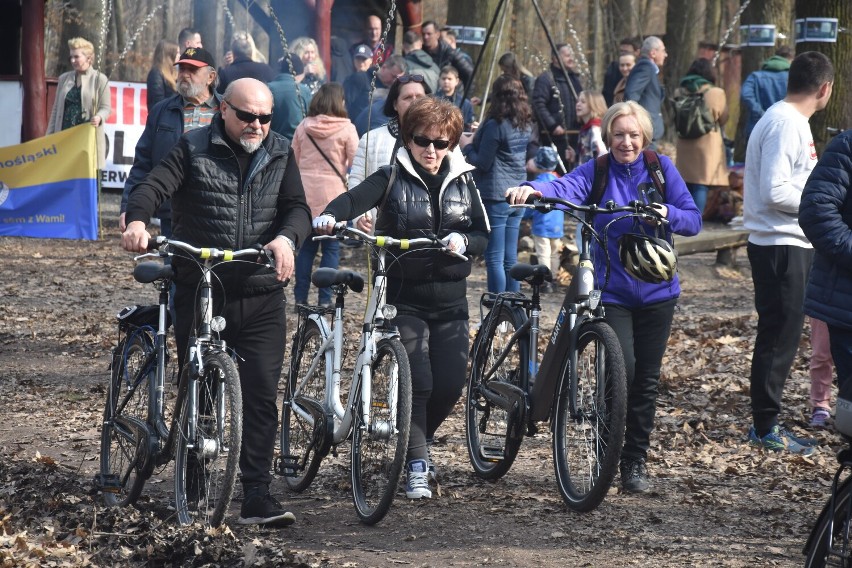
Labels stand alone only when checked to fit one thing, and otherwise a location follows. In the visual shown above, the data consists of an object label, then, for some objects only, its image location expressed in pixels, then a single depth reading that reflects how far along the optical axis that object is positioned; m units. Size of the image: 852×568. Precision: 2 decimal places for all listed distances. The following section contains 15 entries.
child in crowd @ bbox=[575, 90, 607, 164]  28.41
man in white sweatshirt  15.24
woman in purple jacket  13.52
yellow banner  31.42
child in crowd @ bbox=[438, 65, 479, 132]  27.59
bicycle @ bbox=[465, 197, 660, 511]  12.45
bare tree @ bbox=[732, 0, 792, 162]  41.78
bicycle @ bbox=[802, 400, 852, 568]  8.66
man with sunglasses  12.05
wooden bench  28.59
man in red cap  16.94
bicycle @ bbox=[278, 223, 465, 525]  12.31
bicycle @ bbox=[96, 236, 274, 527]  11.56
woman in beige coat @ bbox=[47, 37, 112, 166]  33.59
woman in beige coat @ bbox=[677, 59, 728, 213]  31.39
